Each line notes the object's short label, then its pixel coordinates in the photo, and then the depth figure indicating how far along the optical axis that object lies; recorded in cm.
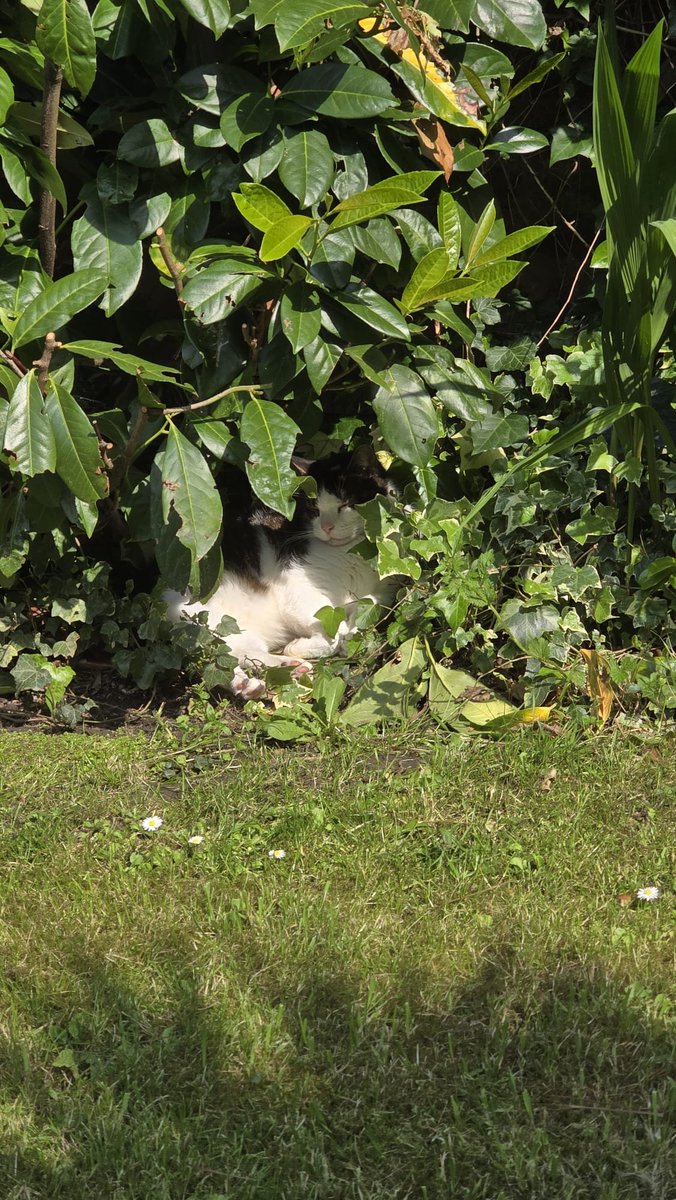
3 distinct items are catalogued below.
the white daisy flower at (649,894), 243
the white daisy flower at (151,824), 274
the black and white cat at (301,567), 385
